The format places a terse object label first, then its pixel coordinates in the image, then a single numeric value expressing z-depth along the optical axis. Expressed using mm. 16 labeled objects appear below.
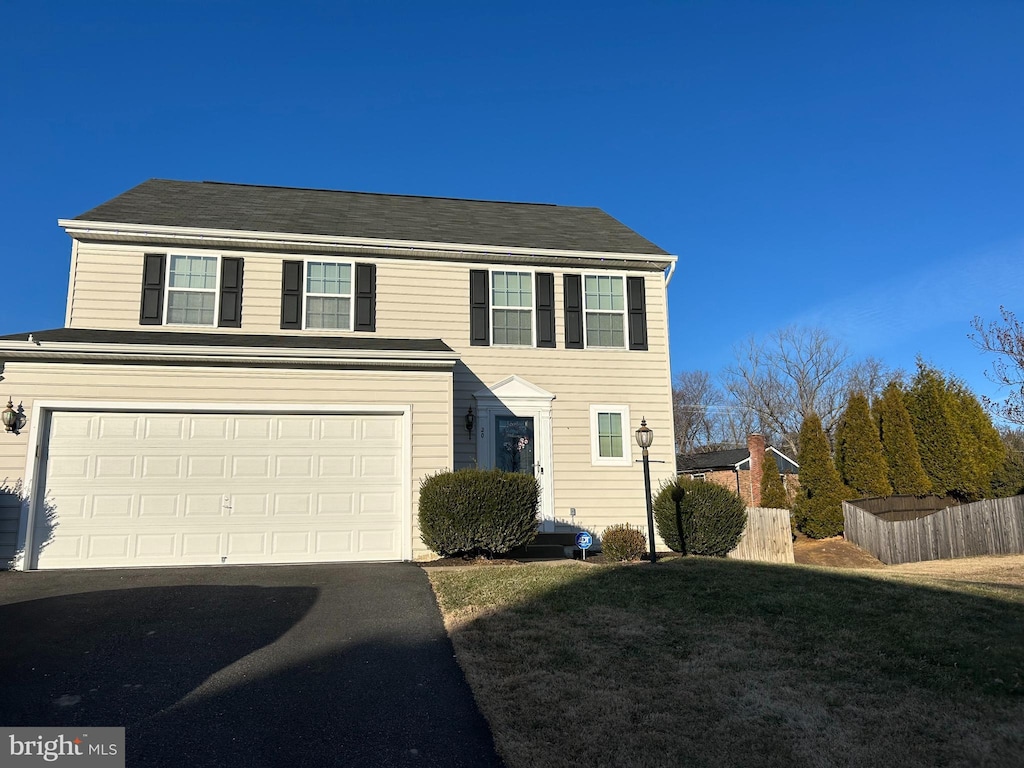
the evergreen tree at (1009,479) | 21141
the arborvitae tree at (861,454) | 20000
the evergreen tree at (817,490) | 19906
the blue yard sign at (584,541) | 11508
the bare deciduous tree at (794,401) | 40062
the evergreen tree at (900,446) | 20156
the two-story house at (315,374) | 10539
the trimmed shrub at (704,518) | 12320
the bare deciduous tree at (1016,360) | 19469
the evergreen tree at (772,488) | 22172
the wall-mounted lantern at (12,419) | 10242
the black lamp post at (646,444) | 10361
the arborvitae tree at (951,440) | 20406
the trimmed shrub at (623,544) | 11133
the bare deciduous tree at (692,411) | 48188
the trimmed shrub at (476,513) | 10227
